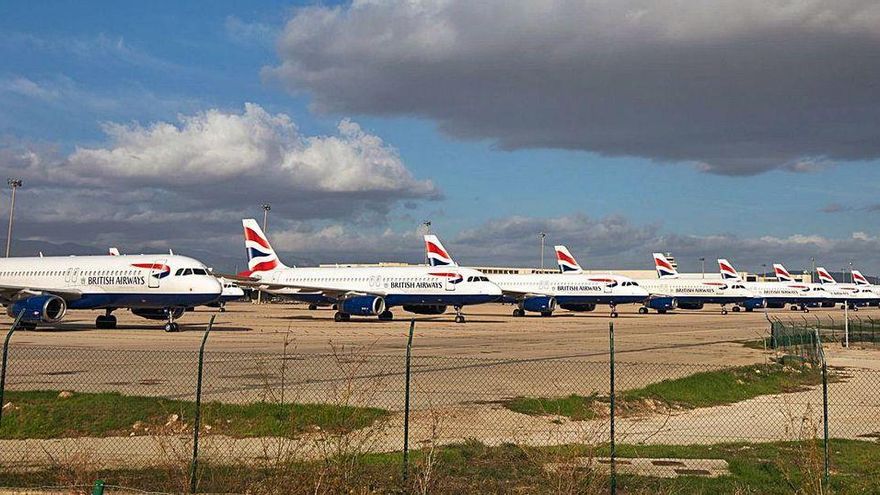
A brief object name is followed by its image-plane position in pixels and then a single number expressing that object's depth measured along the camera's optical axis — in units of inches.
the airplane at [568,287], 2923.2
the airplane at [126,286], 1587.1
